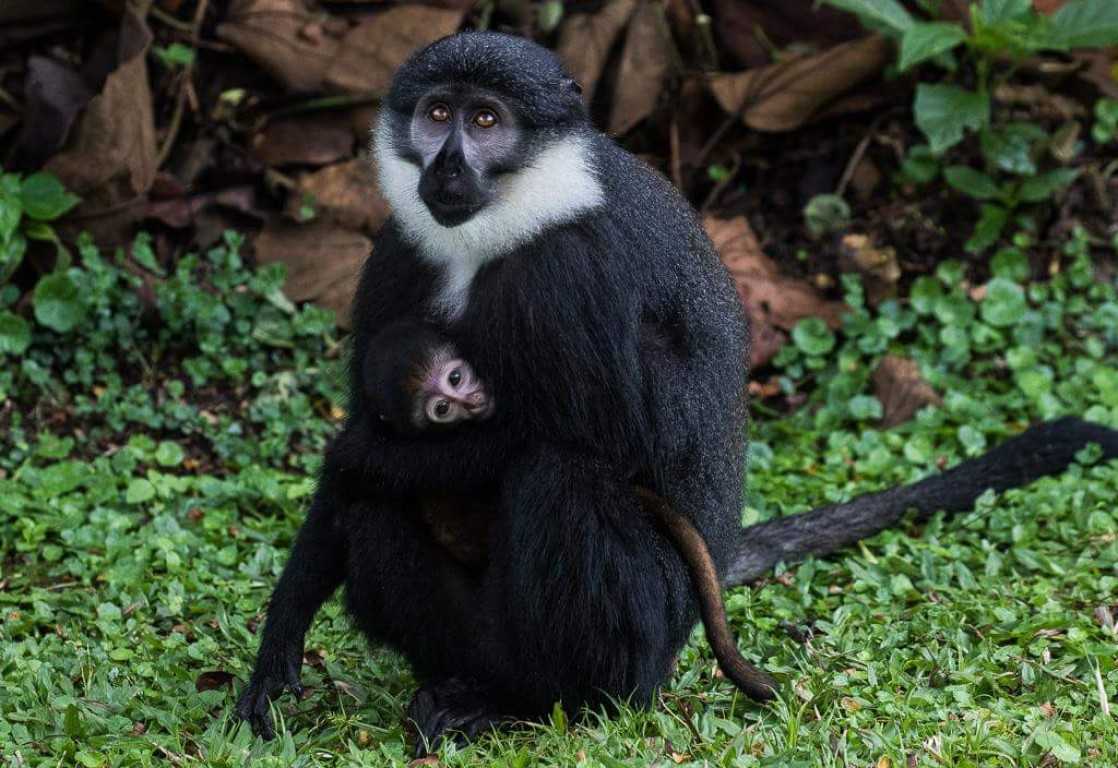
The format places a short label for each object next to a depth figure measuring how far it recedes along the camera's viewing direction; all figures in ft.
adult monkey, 28.43
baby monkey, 28.68
